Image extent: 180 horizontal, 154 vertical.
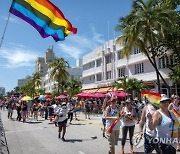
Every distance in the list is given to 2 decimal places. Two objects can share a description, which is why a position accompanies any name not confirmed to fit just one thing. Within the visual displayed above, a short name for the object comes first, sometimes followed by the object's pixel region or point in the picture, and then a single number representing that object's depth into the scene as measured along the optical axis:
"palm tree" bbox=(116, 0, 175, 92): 14.82
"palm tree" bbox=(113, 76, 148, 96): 16.63
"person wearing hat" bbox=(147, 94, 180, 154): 2.82
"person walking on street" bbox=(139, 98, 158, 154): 3.34
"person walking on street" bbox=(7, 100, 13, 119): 14.12
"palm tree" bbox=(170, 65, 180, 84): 14.70
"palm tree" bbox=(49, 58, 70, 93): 31.59
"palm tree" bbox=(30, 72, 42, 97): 54.21
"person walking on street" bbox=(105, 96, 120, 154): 4.48
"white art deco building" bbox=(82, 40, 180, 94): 18.47
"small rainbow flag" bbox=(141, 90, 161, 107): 3.84
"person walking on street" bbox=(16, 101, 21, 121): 13.09
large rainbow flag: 4.49
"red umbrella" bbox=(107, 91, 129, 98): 15.33
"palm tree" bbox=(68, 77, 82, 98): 32.71
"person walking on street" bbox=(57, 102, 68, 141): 6.68
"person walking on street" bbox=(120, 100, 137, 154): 4.98
